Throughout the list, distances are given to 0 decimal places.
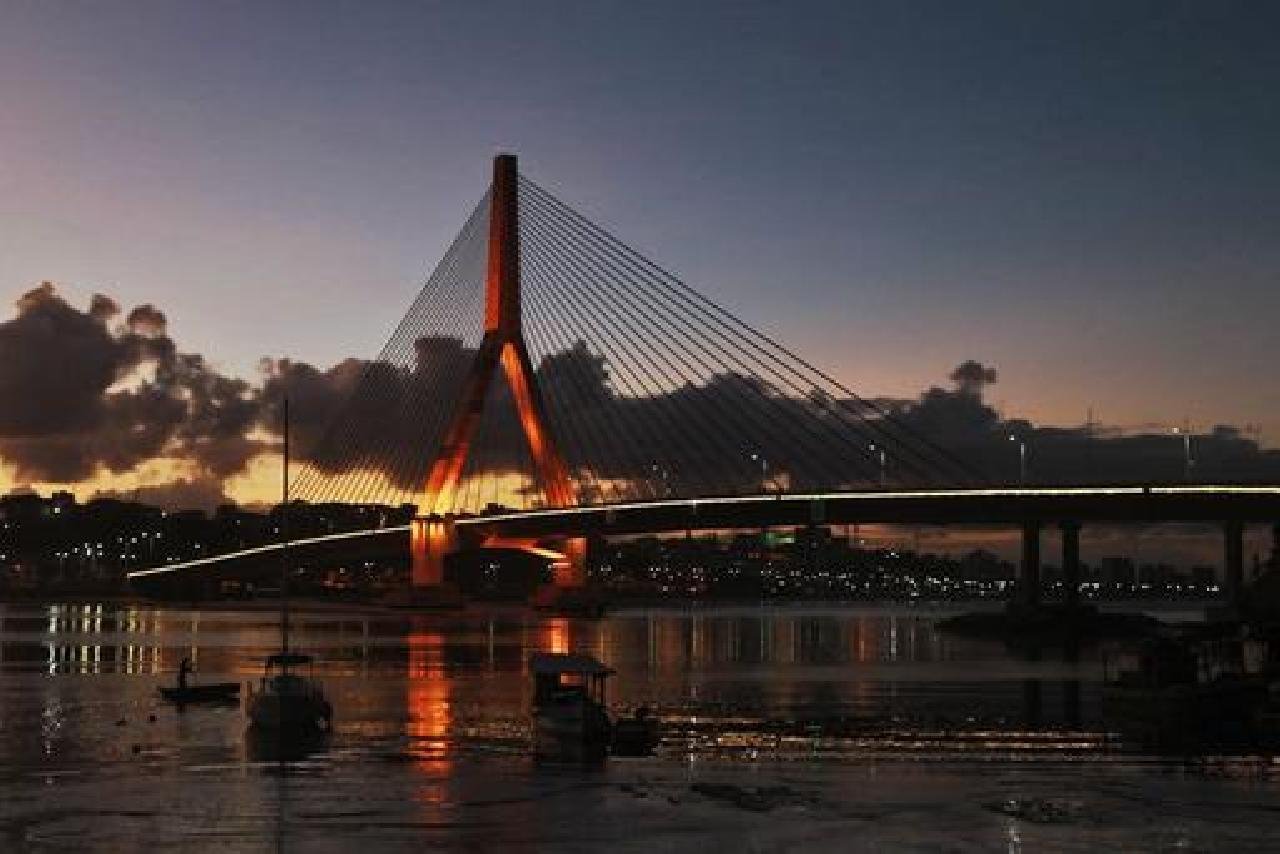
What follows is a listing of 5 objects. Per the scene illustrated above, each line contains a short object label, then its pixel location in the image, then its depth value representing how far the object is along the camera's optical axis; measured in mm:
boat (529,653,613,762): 38906
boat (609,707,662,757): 39562
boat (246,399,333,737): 45125
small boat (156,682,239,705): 55656
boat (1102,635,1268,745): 46469
